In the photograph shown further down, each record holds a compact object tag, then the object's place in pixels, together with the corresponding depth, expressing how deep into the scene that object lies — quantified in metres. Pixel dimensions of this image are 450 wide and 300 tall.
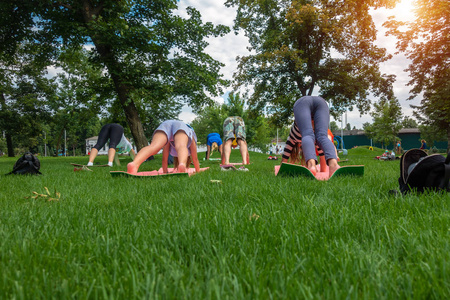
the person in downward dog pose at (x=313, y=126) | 3.76
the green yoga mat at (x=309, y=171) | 3.61
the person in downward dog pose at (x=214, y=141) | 12.94
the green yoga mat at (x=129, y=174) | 4.29
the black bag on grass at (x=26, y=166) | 5.41
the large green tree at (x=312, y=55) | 17.22
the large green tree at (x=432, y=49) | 15.42
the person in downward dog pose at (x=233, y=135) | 7.85
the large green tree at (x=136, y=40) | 12.47
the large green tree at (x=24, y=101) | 26.44
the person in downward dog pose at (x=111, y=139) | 8.38
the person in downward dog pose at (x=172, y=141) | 4.46
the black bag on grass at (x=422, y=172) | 2.20
